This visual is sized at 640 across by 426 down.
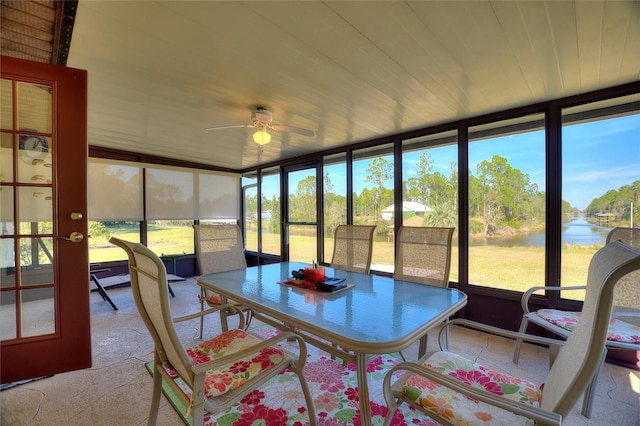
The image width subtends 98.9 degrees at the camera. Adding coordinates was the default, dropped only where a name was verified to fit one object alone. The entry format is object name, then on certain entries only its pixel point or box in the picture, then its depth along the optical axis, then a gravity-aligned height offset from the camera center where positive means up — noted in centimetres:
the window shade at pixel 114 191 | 436 +37
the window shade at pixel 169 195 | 493 +35
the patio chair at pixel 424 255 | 203 -34
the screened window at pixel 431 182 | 317 +36
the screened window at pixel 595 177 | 226 +29
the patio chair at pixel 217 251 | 251 -36
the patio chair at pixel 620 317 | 163 -76
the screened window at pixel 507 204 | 268 +8
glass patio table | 112 -50
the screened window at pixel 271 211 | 534 +3
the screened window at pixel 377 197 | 372 +22
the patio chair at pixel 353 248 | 251 -34
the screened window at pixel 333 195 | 425 +27
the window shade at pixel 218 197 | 555 +34
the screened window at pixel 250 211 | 582 +4
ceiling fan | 256 +84
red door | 181 -6
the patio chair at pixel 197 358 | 105 -73
